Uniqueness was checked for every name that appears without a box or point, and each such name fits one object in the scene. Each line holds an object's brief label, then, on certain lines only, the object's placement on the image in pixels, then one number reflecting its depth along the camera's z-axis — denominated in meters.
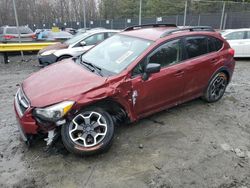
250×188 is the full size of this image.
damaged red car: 3.09
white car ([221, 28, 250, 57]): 10.21
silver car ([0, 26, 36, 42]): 13.23
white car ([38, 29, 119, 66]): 7.91
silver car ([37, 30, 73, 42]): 15.12
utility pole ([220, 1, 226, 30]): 17.14
